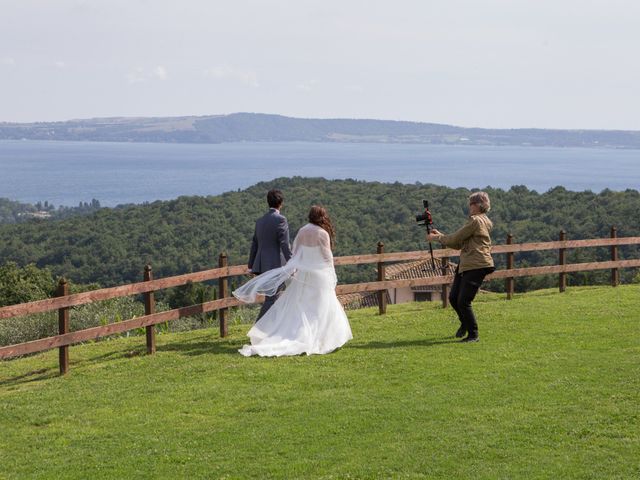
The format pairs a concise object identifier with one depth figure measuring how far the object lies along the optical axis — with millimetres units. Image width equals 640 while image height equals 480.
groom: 11938
